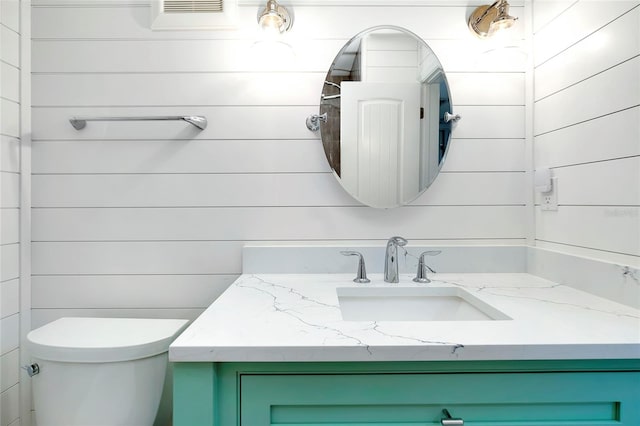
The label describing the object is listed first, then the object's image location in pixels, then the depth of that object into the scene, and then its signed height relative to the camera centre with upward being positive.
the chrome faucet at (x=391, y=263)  1.15 -0.17
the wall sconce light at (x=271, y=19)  1.17 +0.66
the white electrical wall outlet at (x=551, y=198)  1.15 +0.05
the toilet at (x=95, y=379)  0.94 -0.46
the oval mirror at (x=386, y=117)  1.25 +0.35
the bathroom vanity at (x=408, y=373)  0.64 -0.31
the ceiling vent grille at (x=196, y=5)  1.26 +0.75
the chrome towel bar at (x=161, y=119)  1.20 +0.33
